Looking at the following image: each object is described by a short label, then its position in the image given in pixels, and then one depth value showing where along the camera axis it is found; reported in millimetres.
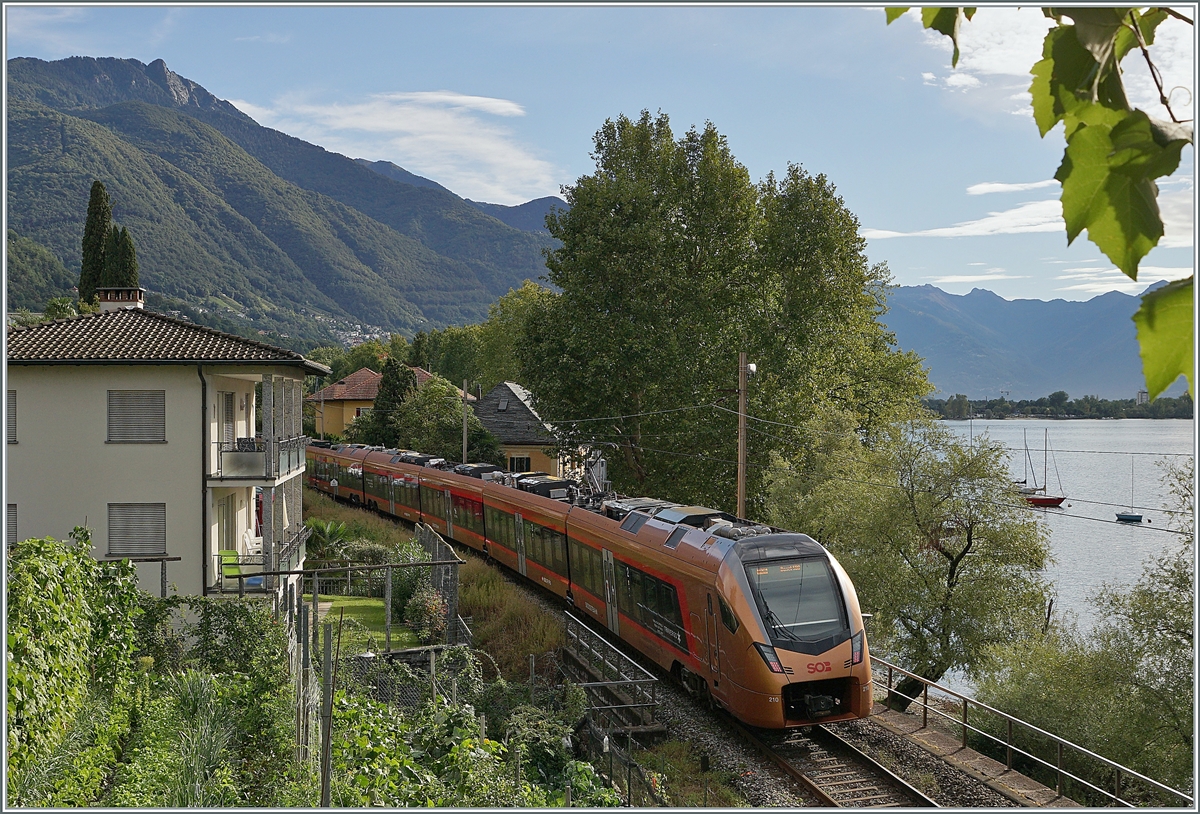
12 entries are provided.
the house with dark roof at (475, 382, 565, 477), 54188
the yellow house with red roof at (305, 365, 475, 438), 78188
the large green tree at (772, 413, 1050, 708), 22984
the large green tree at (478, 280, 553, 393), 67125
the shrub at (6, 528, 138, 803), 8484
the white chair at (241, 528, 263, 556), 23767
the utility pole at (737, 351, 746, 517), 23875
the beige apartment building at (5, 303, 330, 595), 18953
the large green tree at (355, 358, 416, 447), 60750
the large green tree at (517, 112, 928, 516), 31125
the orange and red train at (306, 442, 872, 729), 13273
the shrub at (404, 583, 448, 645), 19562
